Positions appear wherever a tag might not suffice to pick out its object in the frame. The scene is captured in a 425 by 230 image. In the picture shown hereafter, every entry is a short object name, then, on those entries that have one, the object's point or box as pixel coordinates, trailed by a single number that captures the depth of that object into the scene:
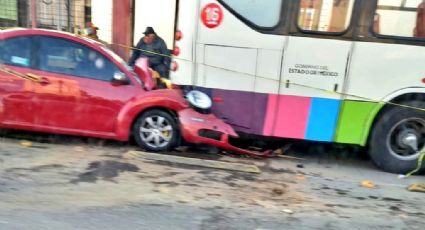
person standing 8.41
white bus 6.25
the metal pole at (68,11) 12.35
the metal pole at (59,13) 12.50
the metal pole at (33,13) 11.98
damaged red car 6.31
